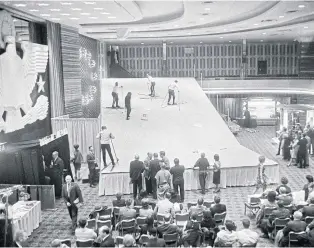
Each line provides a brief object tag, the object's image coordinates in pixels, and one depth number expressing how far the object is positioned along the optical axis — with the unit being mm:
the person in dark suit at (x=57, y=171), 13203
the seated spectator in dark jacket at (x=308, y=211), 8797
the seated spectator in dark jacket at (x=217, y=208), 9398
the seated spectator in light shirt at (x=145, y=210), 9180
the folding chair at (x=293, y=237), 7792
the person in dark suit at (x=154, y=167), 12789
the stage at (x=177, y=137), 14172
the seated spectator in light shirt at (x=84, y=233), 8031
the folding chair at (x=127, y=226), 8945
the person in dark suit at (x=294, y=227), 7848
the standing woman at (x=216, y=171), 13432
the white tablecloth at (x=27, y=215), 9781
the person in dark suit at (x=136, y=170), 12664
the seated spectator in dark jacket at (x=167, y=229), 8266
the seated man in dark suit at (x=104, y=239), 7371
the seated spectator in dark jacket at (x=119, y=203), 9945
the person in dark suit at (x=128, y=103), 19234
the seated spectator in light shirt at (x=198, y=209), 9180
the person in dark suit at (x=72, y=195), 10227
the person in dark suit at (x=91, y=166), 14609
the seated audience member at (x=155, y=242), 7253
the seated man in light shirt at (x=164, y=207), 9500
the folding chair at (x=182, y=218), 9328
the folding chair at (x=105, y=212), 9621
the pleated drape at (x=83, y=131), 18047
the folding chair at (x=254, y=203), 11003
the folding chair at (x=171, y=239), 8031
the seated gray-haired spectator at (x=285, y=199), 9562
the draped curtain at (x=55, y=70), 17578
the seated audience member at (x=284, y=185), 10209
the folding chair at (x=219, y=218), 9308
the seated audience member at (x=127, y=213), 9102
